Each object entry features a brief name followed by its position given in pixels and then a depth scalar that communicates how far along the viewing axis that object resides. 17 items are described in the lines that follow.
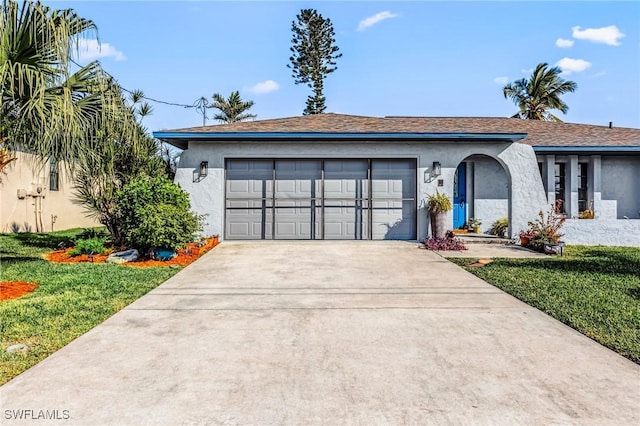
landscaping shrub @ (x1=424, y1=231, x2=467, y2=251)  10.56
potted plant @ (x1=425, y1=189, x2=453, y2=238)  11.16
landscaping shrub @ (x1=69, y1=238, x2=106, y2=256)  9.51
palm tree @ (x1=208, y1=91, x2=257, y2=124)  31.47
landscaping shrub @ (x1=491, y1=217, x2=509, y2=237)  13.38
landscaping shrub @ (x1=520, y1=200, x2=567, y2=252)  10.44
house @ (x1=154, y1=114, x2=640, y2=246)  11.66
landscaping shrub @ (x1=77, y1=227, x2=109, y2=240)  11.65
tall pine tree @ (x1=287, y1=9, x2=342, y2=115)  29.94
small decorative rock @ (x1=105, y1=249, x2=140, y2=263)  8.87
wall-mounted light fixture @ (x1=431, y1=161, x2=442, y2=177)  11.71
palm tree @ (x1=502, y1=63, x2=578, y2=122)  25.19
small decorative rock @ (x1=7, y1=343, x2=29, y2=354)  3.78
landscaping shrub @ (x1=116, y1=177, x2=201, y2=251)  8.88
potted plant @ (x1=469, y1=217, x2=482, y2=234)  13.84
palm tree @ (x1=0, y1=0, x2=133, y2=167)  5.62
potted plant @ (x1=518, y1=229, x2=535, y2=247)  11.05
